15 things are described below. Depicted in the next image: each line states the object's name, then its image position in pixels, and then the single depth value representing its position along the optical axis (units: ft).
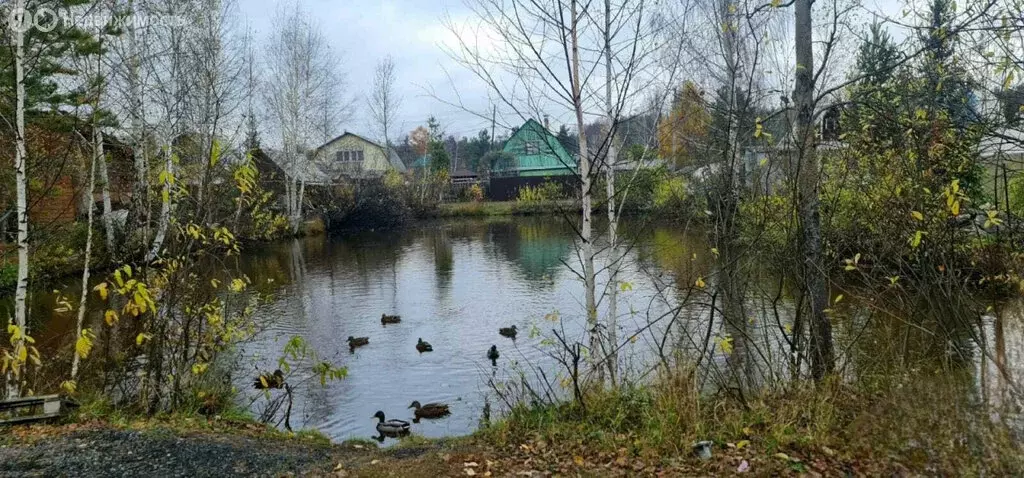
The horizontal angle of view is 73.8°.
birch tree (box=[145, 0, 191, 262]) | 46.42
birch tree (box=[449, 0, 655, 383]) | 21.27
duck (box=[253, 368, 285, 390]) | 27.09
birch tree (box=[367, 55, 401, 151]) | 143.74
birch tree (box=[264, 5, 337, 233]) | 96.78
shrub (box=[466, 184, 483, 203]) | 153.07
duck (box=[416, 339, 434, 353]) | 35.32
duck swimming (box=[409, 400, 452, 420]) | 25.79
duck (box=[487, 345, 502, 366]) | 33.32
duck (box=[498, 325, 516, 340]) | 37.32
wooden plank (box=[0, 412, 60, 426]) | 18.22
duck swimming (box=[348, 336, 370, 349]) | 36.14
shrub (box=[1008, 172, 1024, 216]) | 28.68
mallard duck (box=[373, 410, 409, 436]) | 23.92
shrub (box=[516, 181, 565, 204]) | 136.05
